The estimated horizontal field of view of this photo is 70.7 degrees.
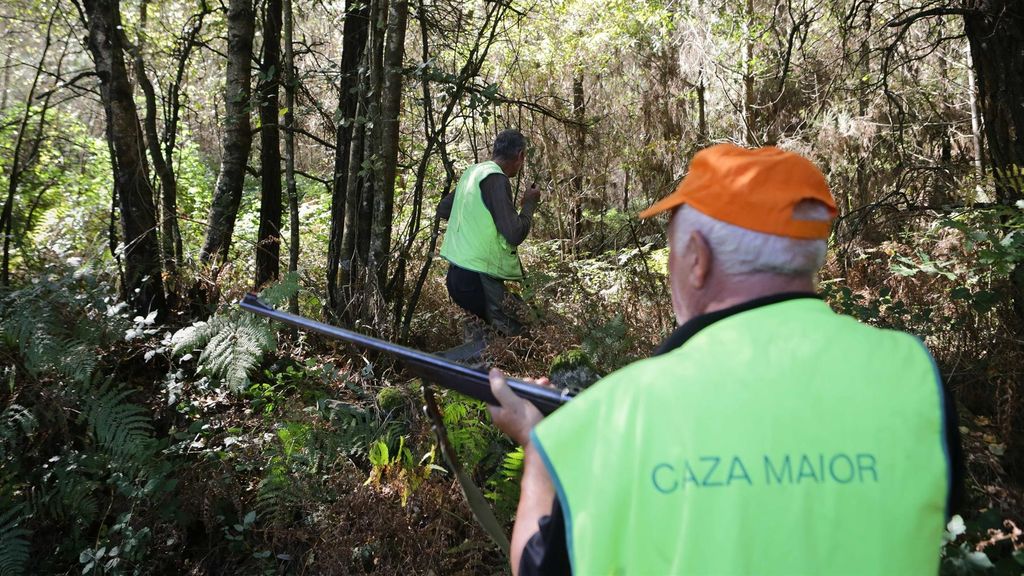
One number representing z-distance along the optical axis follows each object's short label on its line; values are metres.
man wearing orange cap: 1.17
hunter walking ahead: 5.30
